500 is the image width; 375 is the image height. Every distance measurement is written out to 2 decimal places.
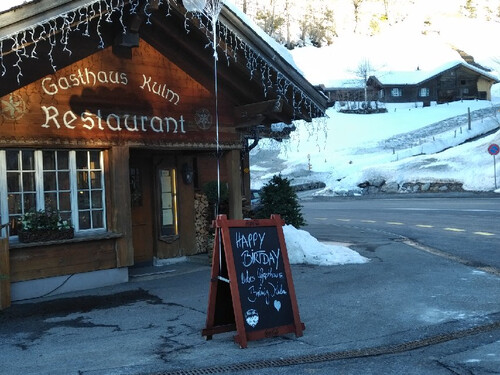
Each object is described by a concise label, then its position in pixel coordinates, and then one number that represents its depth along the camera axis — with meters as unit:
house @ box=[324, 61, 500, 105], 80.00
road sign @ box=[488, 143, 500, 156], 31.64
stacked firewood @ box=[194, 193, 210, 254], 11.77
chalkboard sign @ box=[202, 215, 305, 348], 5.85
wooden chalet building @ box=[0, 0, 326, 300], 8.40
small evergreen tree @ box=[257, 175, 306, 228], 12.48
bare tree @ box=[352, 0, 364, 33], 116.16
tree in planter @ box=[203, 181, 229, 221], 11.53
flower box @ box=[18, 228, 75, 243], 8.41
